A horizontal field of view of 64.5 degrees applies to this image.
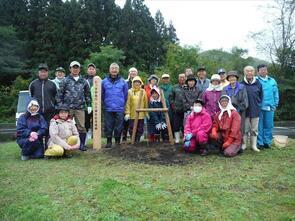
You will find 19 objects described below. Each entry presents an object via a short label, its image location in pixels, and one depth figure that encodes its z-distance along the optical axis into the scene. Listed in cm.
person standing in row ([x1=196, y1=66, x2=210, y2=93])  609
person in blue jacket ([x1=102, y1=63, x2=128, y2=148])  575
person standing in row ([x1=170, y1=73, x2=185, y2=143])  570
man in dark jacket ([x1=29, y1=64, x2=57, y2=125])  551
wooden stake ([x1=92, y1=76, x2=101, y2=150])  575
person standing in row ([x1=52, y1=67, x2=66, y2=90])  638
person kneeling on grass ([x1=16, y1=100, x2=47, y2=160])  522
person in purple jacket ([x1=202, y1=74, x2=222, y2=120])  552
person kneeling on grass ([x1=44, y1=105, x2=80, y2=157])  519
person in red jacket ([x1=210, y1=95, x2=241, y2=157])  522
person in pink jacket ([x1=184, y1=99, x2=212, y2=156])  520
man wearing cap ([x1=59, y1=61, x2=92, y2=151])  556
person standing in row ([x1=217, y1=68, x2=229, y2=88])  615
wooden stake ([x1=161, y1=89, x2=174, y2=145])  561
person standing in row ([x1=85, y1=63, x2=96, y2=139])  617
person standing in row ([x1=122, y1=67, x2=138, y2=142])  625
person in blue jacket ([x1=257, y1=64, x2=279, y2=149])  579
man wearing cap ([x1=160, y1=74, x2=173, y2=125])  605
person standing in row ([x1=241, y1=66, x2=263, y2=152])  560
